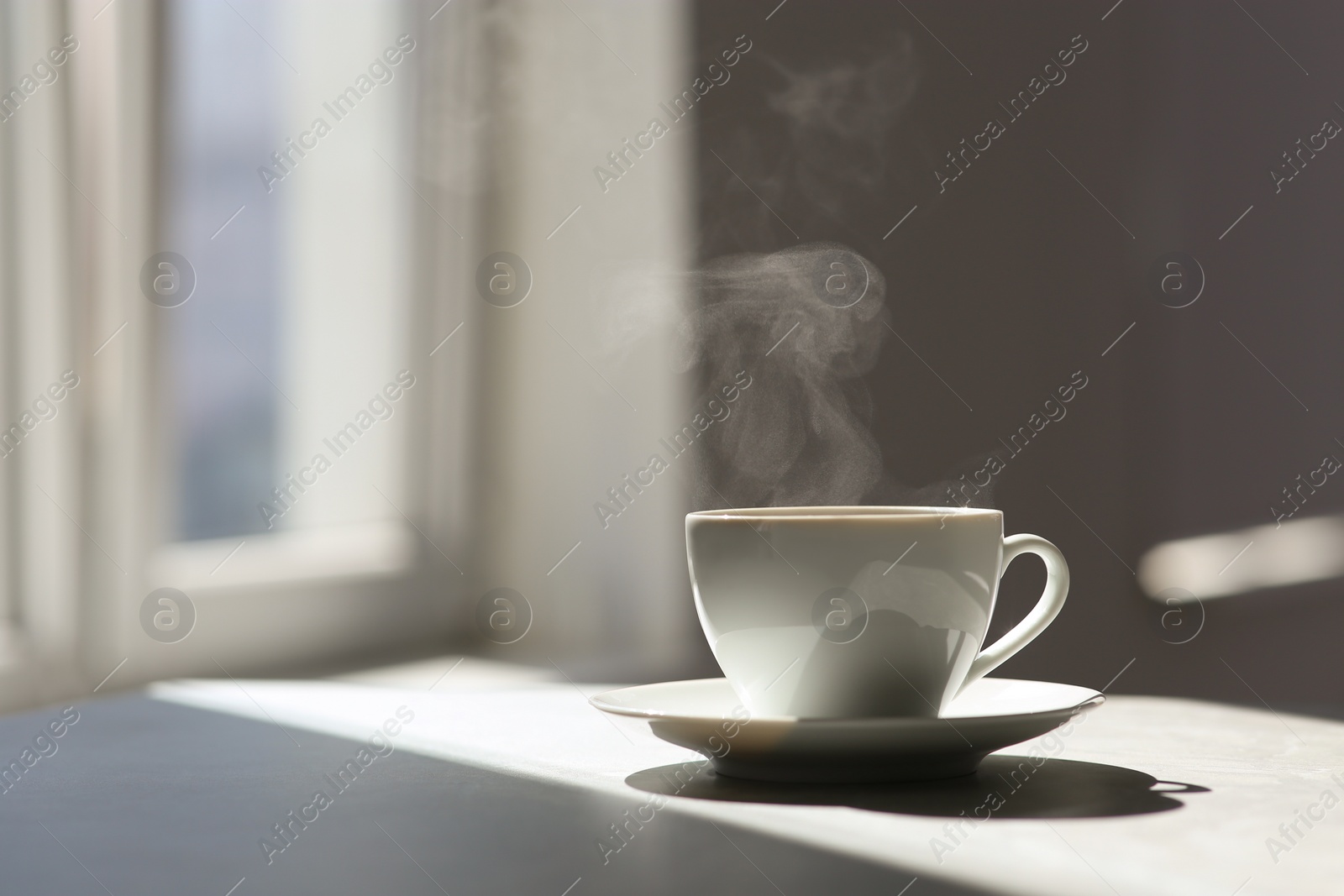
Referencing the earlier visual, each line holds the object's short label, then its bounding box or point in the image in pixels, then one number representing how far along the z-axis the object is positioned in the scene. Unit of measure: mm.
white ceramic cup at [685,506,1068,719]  1091
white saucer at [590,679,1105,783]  1074
